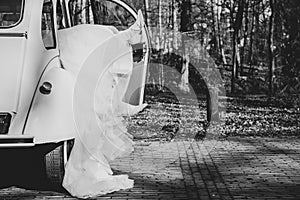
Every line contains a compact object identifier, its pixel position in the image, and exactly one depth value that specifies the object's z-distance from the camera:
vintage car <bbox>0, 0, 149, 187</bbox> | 6.02
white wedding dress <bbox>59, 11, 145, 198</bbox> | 6.48
